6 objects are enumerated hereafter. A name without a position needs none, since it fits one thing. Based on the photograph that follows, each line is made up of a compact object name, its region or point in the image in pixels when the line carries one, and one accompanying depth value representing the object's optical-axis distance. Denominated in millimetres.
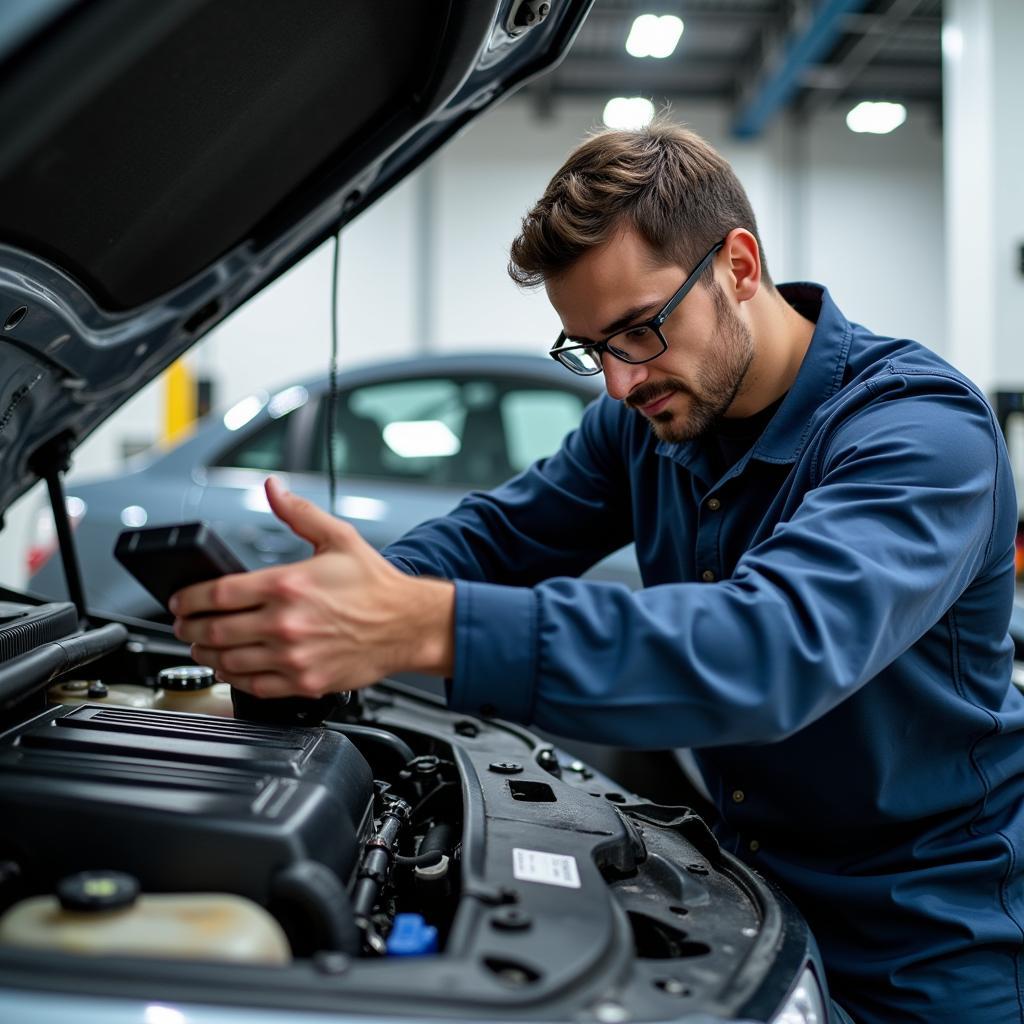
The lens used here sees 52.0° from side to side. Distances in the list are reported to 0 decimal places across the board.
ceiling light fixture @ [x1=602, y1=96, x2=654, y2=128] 7801
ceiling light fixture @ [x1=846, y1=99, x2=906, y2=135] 8016
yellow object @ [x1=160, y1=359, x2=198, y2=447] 7605
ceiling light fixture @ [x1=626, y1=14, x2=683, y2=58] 6793
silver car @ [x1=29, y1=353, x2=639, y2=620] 2883
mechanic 890
